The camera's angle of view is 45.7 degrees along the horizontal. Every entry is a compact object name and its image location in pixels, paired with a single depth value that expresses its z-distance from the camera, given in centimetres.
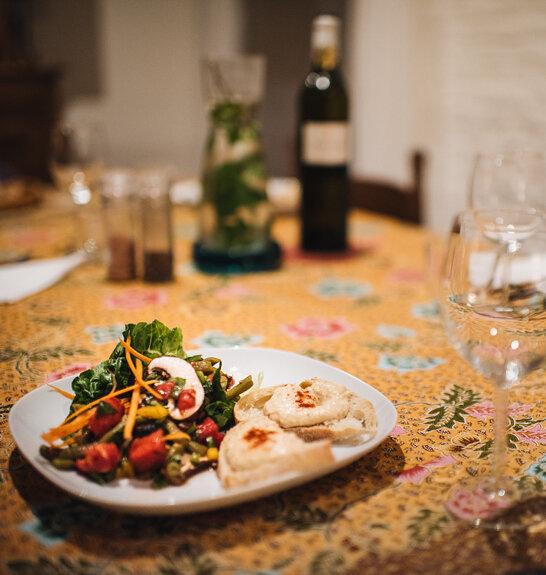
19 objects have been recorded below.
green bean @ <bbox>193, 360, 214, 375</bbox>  72
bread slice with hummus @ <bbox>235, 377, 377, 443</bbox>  64
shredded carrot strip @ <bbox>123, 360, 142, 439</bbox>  61
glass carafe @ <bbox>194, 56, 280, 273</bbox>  143
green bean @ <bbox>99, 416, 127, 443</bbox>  62
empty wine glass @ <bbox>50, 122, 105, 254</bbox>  156
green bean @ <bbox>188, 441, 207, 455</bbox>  63
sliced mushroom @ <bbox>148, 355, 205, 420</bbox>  64
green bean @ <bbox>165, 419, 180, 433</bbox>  63
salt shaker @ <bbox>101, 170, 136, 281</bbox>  140
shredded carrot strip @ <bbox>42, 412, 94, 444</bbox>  62
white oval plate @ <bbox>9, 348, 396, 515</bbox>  55
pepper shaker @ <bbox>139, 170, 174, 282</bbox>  137
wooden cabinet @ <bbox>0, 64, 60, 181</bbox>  371
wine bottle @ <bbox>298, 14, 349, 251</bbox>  147
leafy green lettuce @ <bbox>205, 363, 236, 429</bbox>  69
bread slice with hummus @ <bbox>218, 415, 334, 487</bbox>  57
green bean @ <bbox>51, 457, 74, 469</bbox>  61
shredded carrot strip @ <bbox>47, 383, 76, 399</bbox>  72
